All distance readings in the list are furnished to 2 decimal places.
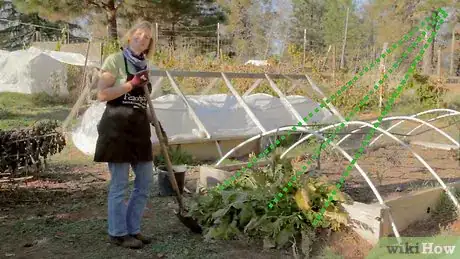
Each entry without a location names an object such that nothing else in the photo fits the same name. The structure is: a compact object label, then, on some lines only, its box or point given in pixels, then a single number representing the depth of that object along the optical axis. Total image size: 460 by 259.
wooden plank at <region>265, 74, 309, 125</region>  7.30
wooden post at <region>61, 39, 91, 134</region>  6.95
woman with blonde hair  3.10
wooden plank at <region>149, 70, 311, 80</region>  6.54
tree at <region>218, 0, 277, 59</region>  19.78
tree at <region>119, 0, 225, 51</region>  17.84
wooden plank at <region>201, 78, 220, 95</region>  7.84
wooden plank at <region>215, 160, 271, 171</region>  5.05
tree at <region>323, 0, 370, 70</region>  24.67
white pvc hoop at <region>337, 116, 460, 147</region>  4.12
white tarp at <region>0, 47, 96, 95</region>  13.73
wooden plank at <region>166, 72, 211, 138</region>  6.59
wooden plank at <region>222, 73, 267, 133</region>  6.93
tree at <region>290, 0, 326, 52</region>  29.89
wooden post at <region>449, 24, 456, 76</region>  15.97
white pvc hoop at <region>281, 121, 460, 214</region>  3.92
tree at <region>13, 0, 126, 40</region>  17.19
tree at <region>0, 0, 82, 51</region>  27.45
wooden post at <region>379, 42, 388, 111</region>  10.70
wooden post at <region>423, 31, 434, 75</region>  14.90
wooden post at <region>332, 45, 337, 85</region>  12.50
